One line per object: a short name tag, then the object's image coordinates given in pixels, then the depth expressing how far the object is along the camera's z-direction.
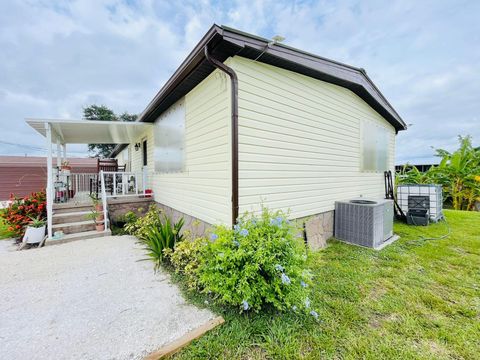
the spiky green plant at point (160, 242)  3.62
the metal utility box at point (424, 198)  6.30
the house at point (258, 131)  3.17
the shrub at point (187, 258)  2.91
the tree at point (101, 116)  21.11
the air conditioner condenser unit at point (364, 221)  4.36
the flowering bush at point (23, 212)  5.05
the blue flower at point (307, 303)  2.13
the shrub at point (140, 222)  5.12
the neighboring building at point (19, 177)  12.69
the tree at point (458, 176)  8.34
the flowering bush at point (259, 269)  2.12
